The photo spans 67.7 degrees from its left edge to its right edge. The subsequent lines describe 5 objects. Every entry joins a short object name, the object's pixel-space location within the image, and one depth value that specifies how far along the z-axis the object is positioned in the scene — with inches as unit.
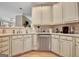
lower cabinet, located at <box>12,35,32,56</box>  71.0
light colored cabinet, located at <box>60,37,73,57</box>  58.5
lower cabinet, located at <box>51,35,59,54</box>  75.7
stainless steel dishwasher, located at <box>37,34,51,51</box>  90.7
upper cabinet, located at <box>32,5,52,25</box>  100.7
